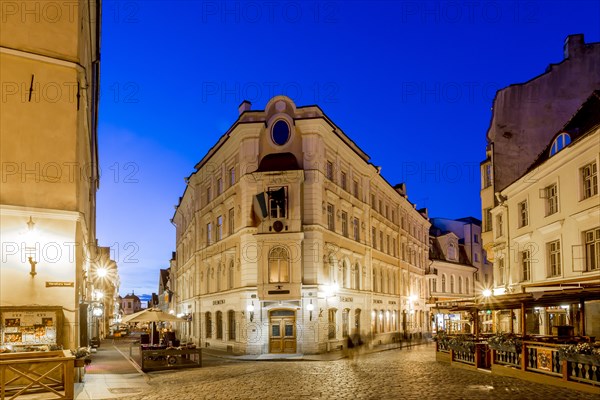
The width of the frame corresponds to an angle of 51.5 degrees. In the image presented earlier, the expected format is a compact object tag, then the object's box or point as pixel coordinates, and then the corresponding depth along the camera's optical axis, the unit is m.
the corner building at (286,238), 33.16
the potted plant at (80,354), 16.31
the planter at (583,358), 15.98
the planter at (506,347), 20.55
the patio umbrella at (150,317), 30.60
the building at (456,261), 63.25
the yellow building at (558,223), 22.89
